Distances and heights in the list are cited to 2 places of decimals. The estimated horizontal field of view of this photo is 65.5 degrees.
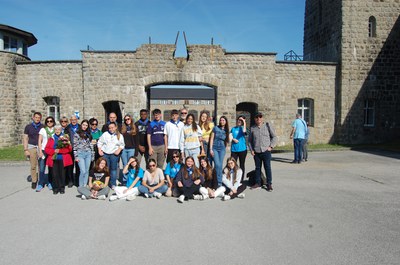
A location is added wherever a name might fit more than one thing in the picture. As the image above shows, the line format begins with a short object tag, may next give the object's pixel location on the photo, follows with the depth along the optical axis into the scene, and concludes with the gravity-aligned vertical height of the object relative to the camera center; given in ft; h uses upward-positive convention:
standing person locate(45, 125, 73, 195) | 23.03 -2.32
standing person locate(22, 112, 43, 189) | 24.35 -1.42
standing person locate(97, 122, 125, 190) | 23.43 -1.56
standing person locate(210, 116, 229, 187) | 23.57 -1.40
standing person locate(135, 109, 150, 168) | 25.21 -0.61
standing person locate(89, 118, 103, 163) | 25.00 -0.70
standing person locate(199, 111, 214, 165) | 24.43 -0.34
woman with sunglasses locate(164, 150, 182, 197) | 21.75 -3.16
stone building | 50.96 +7.47
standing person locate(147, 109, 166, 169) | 24.45 -0.98
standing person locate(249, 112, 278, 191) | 23.36 -1.52
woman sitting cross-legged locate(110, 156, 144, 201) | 20.94 -4.12
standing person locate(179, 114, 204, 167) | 23.30 -1.00
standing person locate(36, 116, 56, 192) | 23.93 -1.53
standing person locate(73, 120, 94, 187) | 23.07 -2.07
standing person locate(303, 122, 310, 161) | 37.36 -3.41
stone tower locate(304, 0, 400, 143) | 54.19 +10.03
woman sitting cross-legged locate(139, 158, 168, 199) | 21.21 -4.00
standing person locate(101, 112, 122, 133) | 24.45 +0.50
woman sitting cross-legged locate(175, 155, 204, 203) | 20.66 -3.77
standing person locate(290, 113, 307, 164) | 35.89 -1.29
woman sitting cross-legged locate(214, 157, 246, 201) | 21.26 -3.85
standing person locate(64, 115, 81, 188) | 24.46 -0.61
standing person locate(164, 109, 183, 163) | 24.20 -0.89
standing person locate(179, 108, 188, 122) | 24.65 +0.86
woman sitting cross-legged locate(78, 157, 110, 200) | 20.92 -4.06
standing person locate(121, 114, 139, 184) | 24.53 -1.08
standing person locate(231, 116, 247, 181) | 24.48 -1.28
